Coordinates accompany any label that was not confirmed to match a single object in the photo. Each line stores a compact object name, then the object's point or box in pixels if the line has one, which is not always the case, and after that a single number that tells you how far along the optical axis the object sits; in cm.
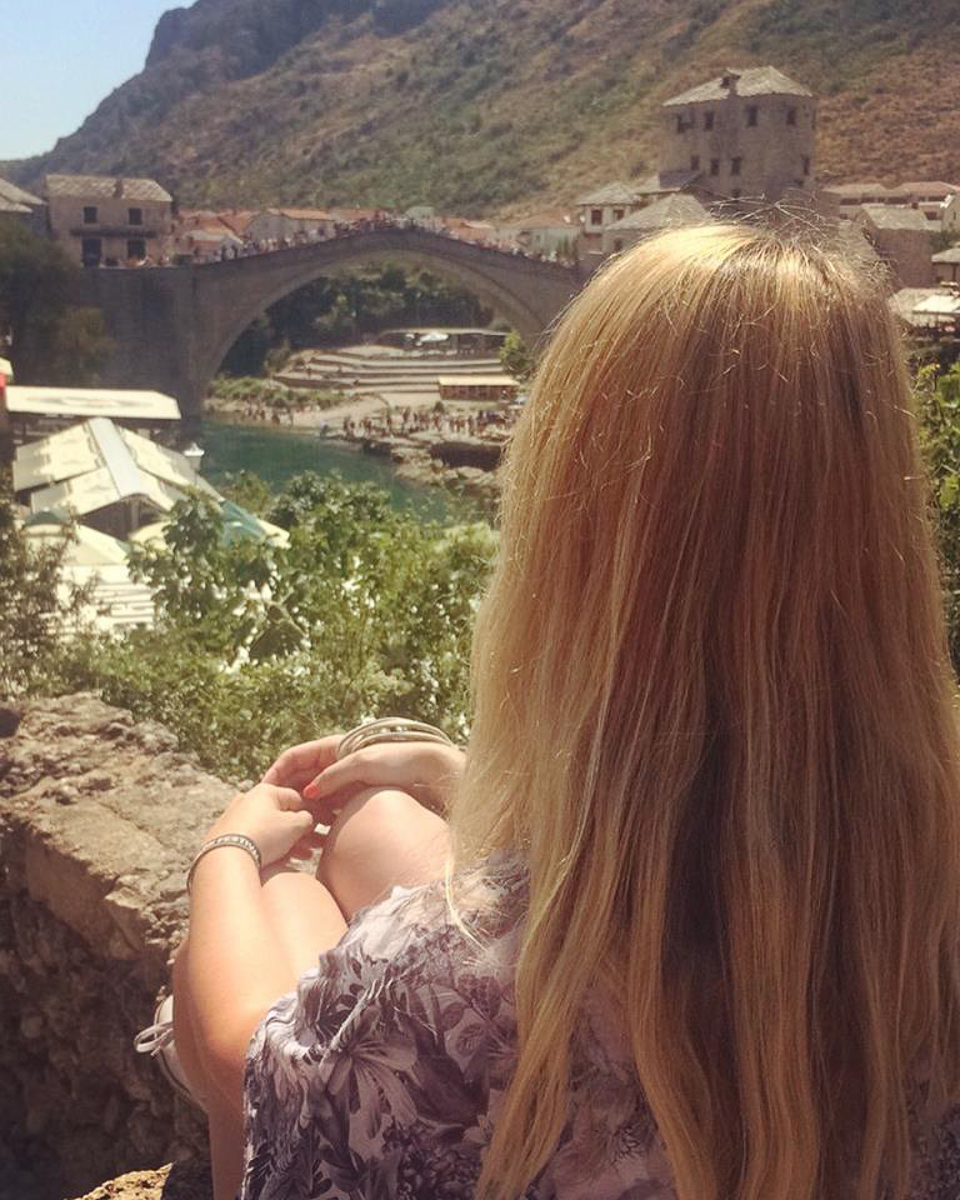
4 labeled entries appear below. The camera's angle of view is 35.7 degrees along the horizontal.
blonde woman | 71
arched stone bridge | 2519
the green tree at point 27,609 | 437
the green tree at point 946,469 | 224
